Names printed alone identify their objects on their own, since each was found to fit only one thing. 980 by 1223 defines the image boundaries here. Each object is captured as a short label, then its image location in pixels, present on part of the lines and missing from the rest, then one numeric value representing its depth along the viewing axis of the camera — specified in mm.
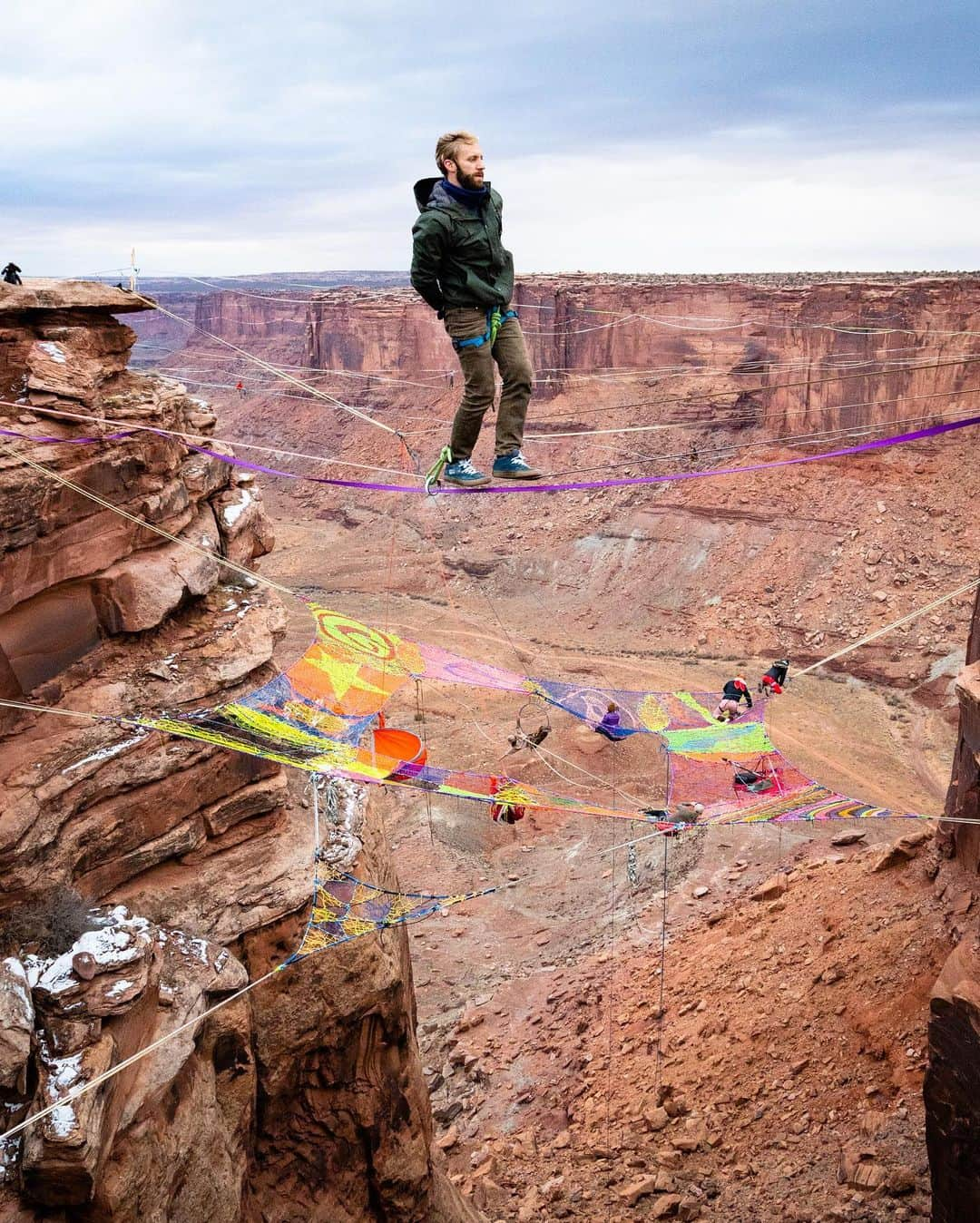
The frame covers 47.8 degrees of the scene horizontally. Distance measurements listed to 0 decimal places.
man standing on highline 9039
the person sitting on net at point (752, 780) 11586
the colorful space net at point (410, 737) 10789
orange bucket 11758
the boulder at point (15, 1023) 8508
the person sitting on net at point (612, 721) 14859
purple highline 8531
